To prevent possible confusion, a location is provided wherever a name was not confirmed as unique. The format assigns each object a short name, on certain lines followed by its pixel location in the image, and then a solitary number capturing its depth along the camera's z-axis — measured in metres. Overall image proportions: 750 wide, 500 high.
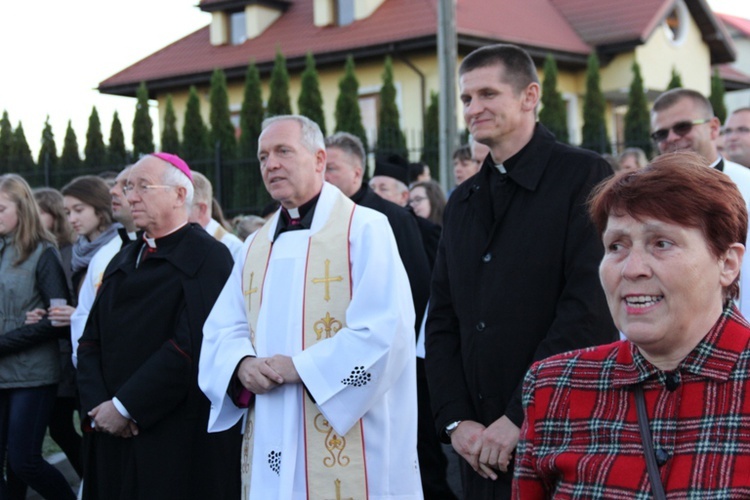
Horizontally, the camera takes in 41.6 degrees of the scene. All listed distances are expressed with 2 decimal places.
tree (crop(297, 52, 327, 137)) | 22.45
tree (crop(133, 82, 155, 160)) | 23.72
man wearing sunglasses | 4.86
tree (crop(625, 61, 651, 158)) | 21.14
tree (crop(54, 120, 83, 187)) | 22.12
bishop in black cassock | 5.12
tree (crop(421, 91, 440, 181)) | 18.93
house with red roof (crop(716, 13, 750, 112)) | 43.32
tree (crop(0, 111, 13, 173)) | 24.89
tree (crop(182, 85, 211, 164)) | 22.86
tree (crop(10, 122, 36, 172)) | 23.33
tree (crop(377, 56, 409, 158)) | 21.47
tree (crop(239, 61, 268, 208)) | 19.47
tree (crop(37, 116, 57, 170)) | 22.84
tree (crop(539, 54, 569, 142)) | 21.61
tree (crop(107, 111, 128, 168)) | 21.50
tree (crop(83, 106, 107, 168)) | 23.32
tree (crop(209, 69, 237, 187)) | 22.98
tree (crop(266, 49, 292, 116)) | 22.73
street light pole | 11.80
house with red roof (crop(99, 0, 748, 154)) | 25.30
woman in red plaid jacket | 2.34
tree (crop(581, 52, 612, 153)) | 21.83
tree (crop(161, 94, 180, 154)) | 22.14
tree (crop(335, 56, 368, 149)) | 21.55
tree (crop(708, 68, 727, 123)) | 23.45
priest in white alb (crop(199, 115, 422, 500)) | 4.39
